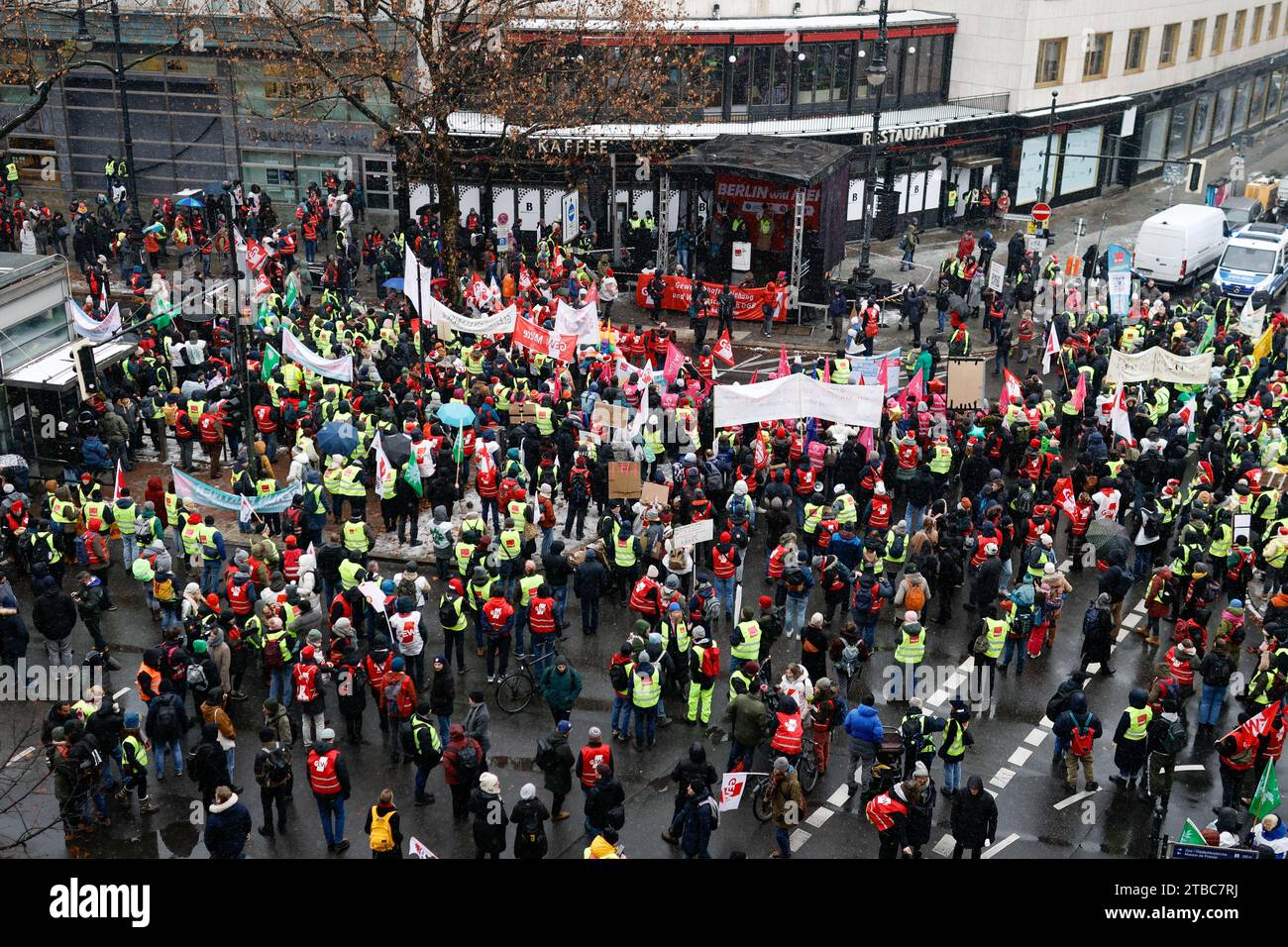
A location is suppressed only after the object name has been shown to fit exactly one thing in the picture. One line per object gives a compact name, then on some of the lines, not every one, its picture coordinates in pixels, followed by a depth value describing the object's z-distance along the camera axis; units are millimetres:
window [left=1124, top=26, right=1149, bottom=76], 48000
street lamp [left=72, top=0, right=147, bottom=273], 34188
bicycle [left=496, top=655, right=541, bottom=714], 16562
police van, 34219
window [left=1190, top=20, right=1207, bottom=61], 52156
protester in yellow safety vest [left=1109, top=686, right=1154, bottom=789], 14648
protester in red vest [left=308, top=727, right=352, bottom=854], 13273
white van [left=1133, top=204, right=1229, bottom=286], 35156
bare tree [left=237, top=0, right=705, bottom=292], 30547
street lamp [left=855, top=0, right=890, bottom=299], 32125
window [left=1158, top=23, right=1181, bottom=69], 50094
